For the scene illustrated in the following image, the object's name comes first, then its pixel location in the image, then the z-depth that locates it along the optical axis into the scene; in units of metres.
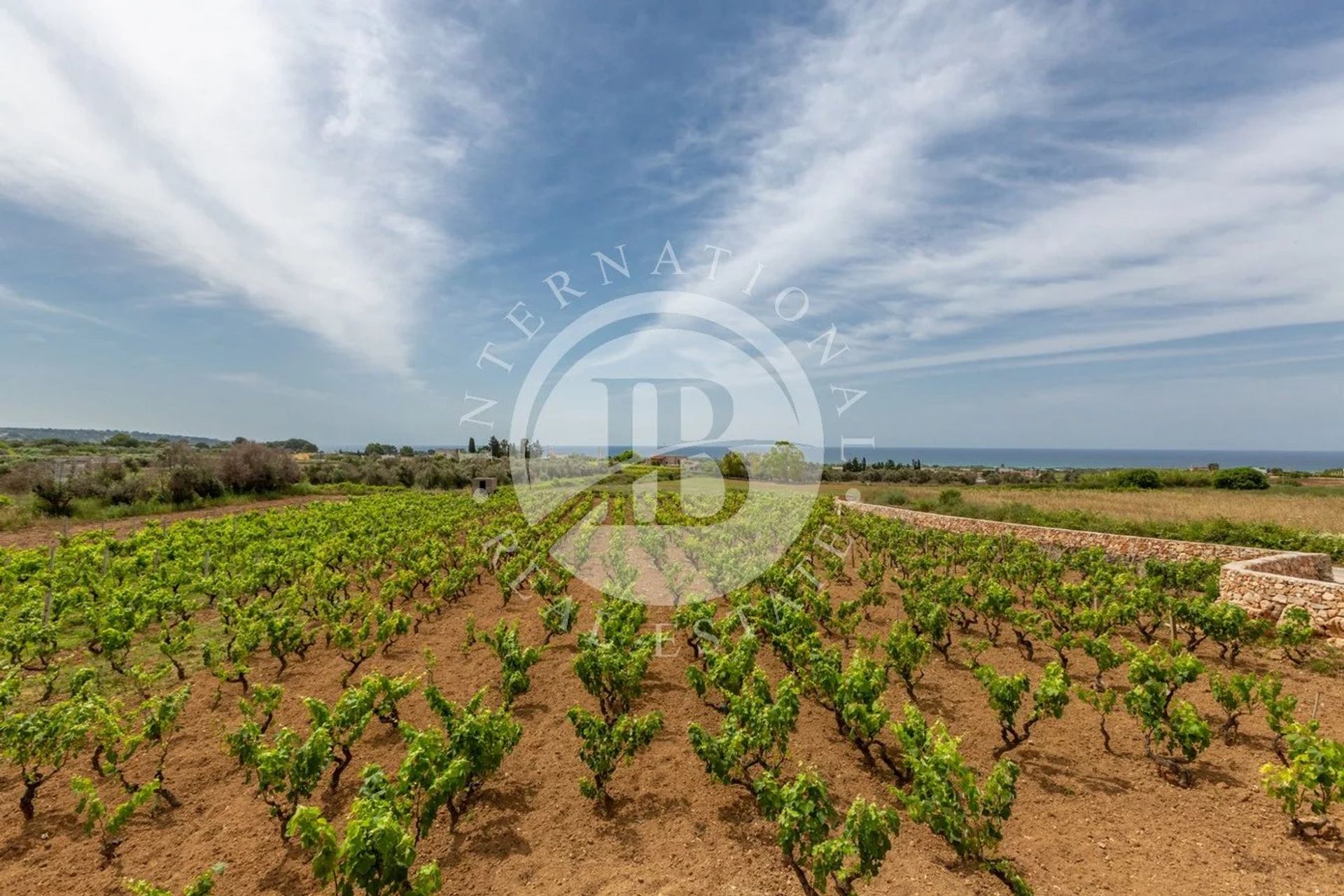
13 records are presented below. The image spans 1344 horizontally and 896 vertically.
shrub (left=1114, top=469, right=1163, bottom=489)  41.03
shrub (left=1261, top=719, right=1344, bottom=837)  5.04
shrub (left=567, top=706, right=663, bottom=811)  5.84
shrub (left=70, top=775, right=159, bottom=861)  4.93
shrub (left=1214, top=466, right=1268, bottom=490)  39.16
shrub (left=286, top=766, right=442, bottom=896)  3.67
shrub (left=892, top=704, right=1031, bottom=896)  4.67
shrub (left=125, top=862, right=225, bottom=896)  3.52
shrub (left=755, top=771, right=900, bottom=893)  4.15
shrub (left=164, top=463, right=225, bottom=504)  32.59
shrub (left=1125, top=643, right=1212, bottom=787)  6.00
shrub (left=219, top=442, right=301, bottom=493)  37.84
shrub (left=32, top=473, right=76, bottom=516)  26.88
